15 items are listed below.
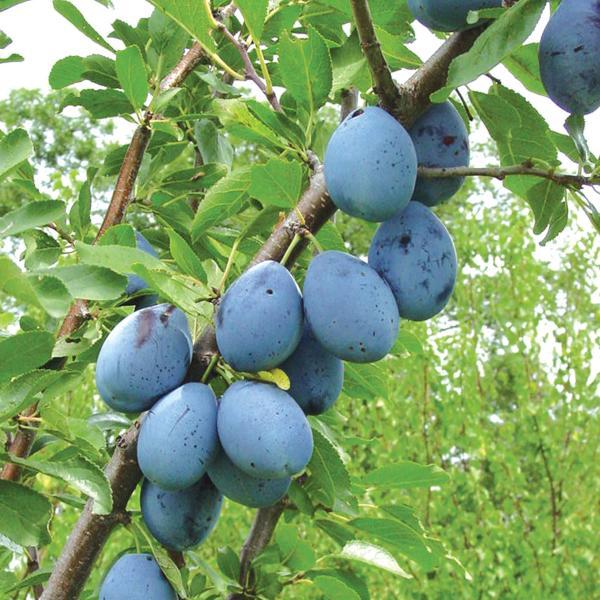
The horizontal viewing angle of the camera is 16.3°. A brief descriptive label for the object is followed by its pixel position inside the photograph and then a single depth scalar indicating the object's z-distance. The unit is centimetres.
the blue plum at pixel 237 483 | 85
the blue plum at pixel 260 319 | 83
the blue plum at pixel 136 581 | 87
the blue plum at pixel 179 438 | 83
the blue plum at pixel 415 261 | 85
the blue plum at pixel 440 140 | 86
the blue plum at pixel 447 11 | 82
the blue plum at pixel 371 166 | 83
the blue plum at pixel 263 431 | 82
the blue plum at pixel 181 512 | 87
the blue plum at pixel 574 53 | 81
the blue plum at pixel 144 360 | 85
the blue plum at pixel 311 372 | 86
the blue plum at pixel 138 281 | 99
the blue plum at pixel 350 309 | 83
